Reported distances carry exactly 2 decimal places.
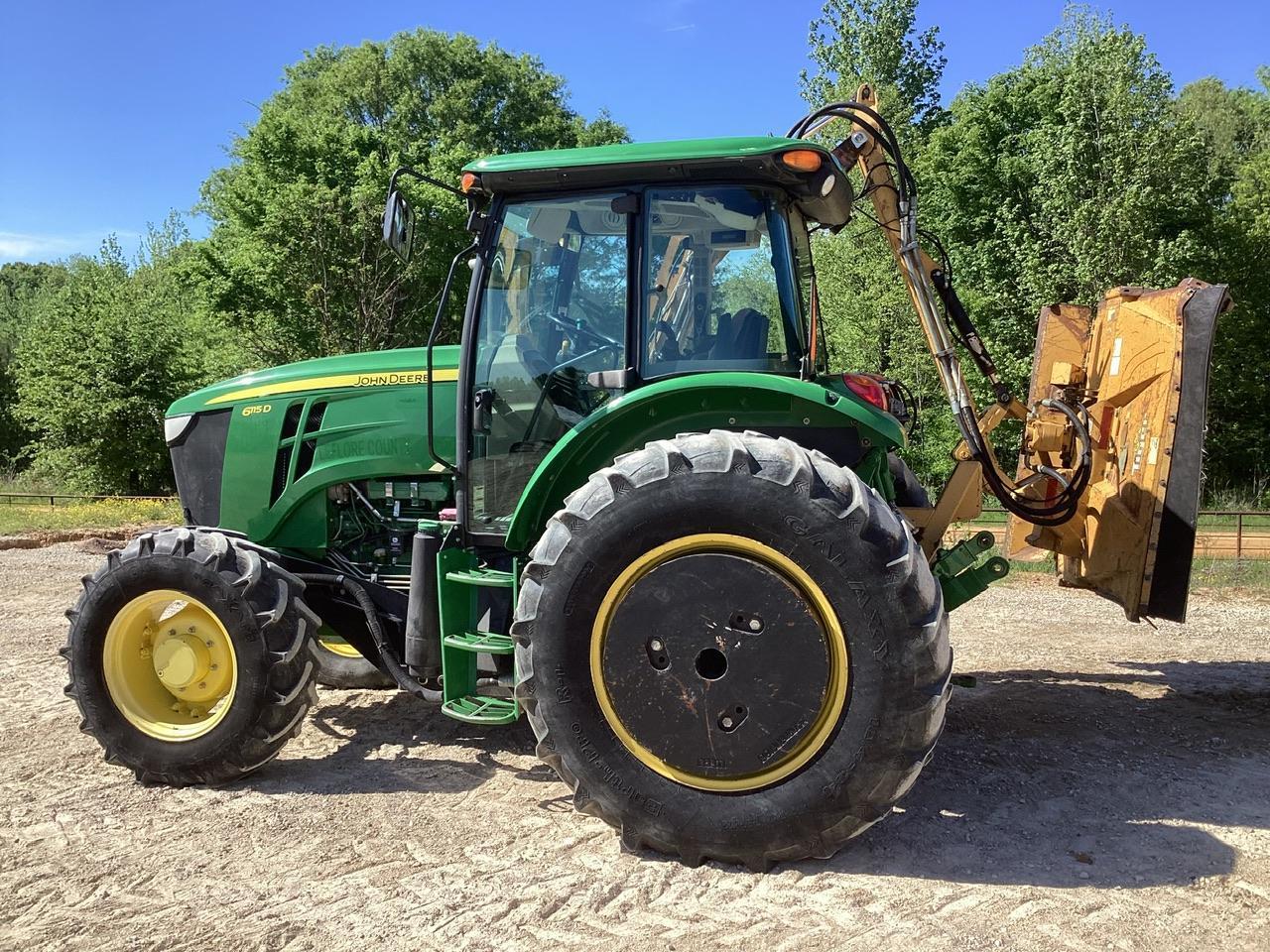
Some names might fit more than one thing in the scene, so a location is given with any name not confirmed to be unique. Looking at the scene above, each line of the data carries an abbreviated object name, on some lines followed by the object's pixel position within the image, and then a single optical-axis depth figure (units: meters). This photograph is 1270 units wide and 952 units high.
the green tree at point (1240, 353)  21.09
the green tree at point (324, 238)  21.45
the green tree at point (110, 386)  24.64
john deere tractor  3.26
